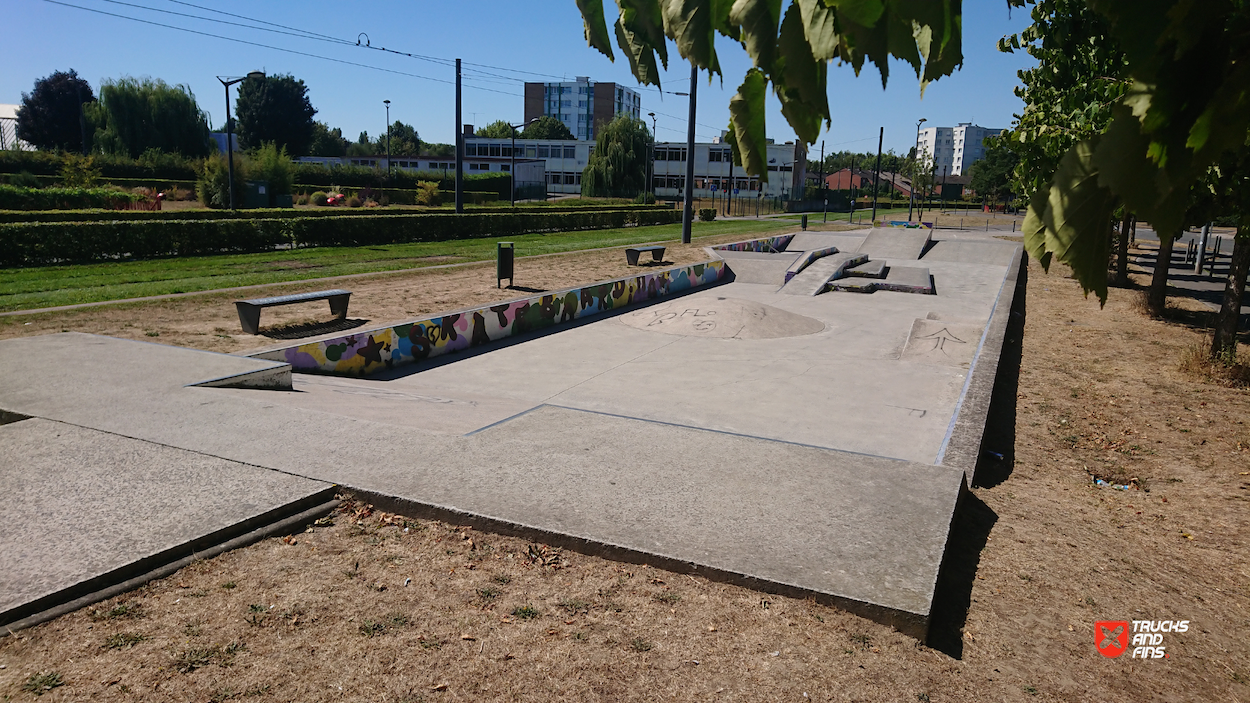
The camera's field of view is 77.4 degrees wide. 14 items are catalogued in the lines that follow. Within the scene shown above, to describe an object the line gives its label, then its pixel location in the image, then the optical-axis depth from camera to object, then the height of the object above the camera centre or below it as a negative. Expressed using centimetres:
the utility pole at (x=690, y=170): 2919 +128
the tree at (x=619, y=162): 7650 +363
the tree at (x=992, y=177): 9525 +473
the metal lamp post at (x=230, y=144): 3506 +199
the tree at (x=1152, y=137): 110 +12
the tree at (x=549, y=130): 14588 +1242
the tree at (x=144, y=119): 7081 +575
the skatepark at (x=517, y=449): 500 -224
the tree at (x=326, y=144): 11253 +676
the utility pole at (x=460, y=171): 3484 +98
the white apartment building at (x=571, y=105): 16012 +1975
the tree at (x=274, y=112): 9775 +939
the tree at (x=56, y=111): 8056 +687
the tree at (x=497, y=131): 15340 +1287
